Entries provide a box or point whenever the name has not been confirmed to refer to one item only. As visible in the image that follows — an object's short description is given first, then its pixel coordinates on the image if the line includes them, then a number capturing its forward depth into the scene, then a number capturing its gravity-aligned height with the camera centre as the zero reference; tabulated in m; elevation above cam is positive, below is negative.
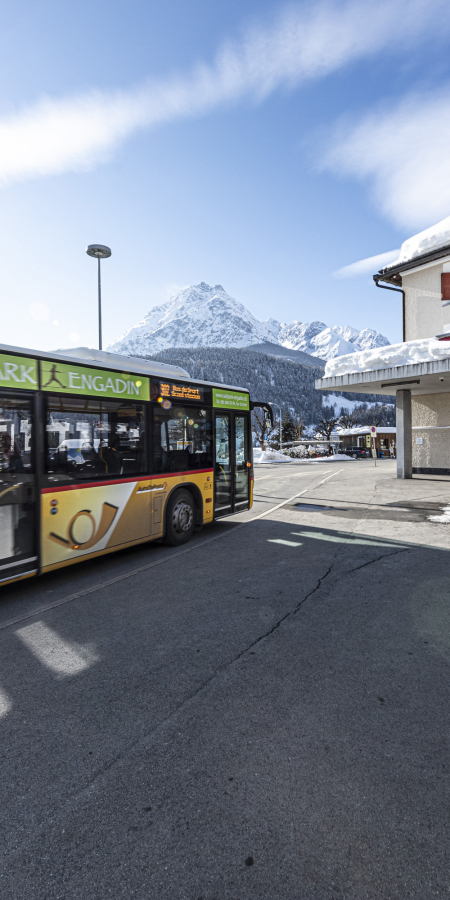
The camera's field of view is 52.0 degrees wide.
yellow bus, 5.52 -0.15
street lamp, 15.14 +6.46
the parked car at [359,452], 53.75 -1.21
